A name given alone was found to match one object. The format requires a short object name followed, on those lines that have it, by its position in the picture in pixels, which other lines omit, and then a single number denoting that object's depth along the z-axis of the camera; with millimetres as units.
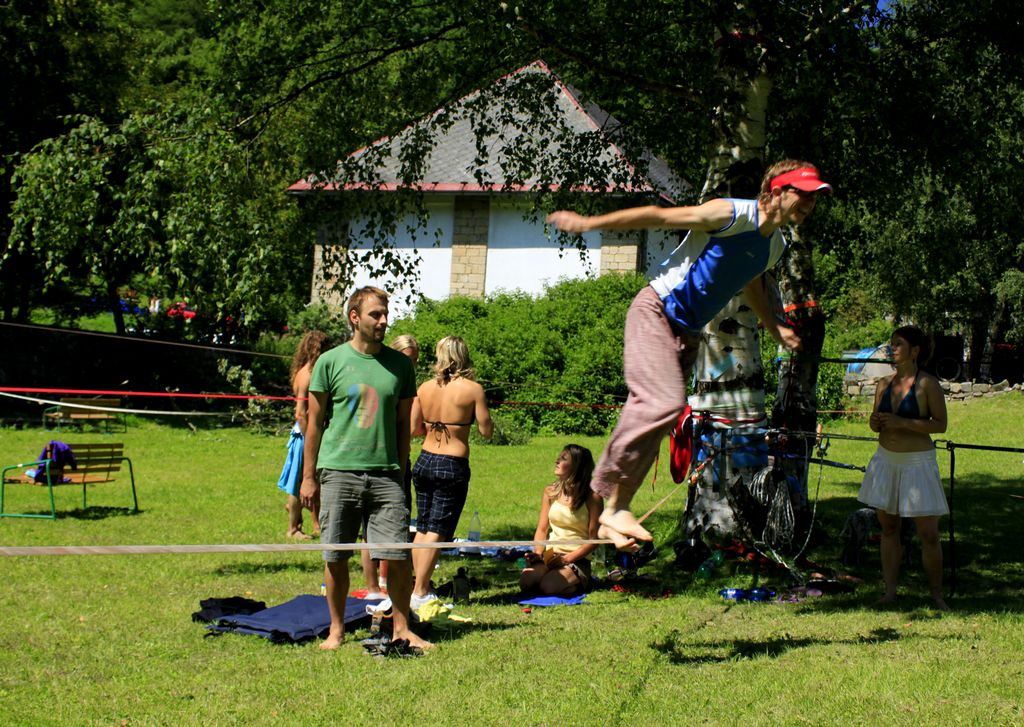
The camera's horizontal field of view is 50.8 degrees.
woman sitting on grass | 7750
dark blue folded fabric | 6250
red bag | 7754
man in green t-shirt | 6008
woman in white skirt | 6895
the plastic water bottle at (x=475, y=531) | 9453
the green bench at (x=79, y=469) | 10969
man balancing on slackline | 4883
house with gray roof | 10875
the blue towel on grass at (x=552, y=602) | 7438
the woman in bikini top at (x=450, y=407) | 7223
